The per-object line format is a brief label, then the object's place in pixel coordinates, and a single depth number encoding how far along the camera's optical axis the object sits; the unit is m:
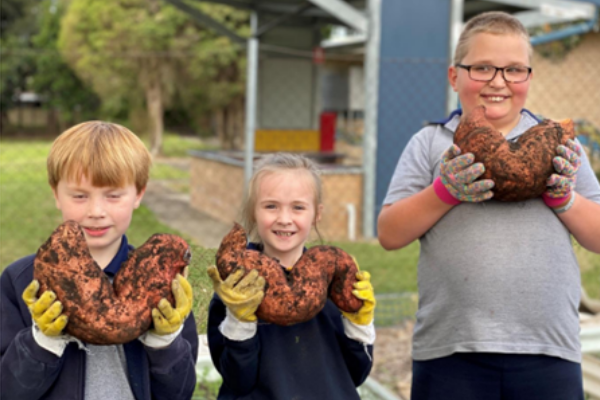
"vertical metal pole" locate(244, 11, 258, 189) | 6.28
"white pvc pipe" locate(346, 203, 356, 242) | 7.96
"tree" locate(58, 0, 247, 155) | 16.67
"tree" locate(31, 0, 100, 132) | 25.17
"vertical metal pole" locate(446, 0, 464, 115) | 8.01
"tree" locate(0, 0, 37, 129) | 25.36
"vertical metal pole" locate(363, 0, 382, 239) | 7.82
